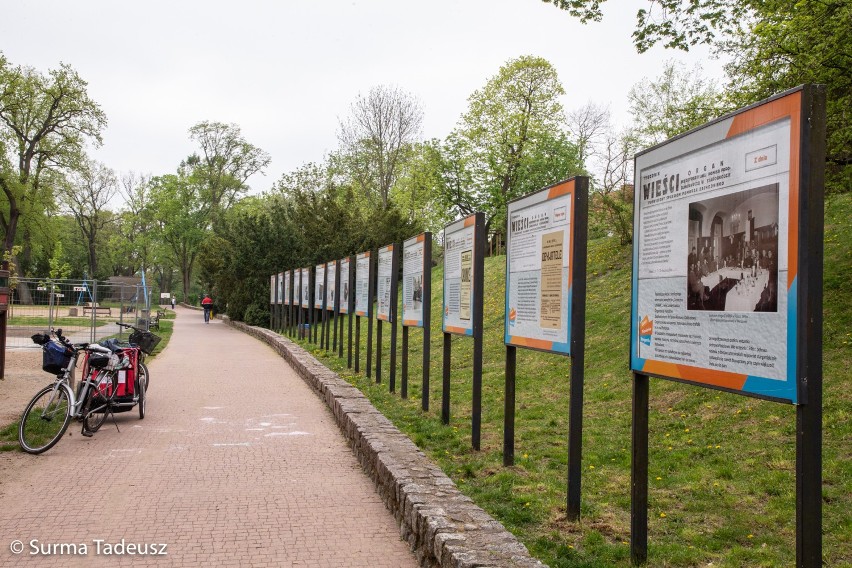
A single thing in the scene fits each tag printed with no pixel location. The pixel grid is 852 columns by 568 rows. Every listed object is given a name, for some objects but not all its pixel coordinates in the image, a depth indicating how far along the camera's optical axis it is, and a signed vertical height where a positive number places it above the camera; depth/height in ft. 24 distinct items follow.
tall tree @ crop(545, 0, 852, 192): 30.50 +11.70
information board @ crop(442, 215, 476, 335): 24.58 +0.85
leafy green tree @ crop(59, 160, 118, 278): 207.01 +26.64
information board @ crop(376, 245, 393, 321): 37.45 +0.84
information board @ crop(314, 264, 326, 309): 61.15 +1.11
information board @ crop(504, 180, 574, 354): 16.71 +0.82
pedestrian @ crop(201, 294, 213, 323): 131.95 -1.69
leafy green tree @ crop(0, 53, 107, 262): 141.79 +31.88
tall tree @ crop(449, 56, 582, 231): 121.80 +28.21
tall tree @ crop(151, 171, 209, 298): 222.28 +25.55
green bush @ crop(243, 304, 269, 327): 110.22 -2.76
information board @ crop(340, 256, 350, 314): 49.52 +0.86
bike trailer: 26.61 -2.65
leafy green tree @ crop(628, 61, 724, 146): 120.05 +35.97
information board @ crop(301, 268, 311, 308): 69.83 +1.14
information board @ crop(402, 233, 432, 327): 31.69 +0.88
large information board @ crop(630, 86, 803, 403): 9.55 +0.78
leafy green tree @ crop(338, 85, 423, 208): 150.71 +32.83
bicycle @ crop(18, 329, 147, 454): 23.86 -3.55
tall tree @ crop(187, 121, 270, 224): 220.02 +39.57
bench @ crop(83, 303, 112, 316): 54.54 -1.19
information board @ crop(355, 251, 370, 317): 43.00 +0.90
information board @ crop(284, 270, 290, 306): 84.83 +1.08
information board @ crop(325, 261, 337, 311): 54.95 +1.10
